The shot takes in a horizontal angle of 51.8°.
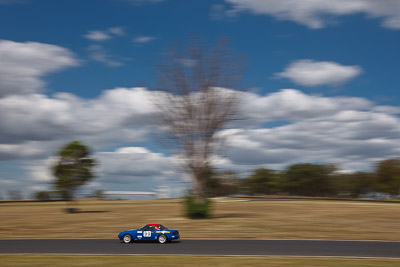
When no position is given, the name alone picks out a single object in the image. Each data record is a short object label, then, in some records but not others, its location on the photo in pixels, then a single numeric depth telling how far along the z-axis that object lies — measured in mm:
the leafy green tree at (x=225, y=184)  111725
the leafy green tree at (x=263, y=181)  130125
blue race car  19656
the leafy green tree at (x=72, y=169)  44219
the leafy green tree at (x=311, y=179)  123625
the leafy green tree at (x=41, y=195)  97031
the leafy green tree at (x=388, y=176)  99312
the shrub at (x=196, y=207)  32938
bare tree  33156
